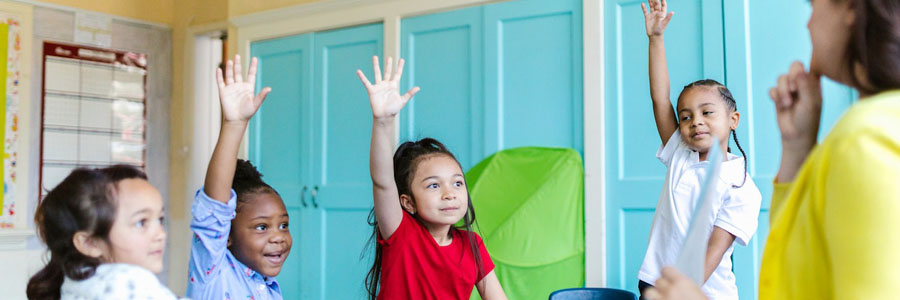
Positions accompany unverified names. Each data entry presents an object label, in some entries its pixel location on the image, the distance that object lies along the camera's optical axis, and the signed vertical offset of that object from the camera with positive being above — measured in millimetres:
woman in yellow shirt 571 -19
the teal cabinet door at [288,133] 3857 +202
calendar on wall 4227 +368
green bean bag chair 2775 -192
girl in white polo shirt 1837 -21
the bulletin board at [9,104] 4012 +367
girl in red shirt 1538 -122
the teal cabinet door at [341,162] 3615 +38
